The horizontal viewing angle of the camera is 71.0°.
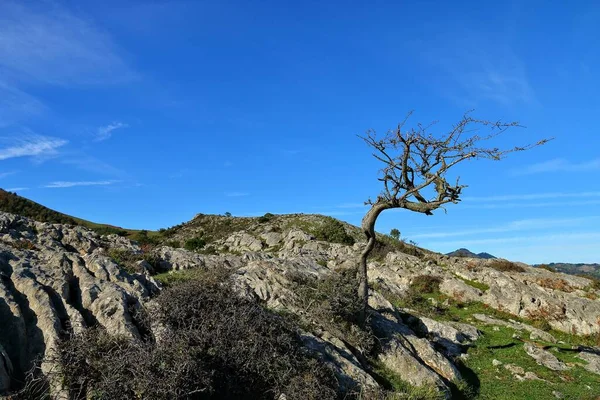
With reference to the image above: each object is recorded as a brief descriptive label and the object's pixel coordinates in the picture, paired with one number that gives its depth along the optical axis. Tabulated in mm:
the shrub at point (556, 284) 30531
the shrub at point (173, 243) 53375
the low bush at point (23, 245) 14194
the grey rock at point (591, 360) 18516
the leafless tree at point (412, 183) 15750
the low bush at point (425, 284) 29727
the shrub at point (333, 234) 46253
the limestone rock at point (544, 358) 18312
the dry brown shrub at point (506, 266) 36144
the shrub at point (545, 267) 40809
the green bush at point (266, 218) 64288
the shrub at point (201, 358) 8188
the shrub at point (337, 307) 14242
